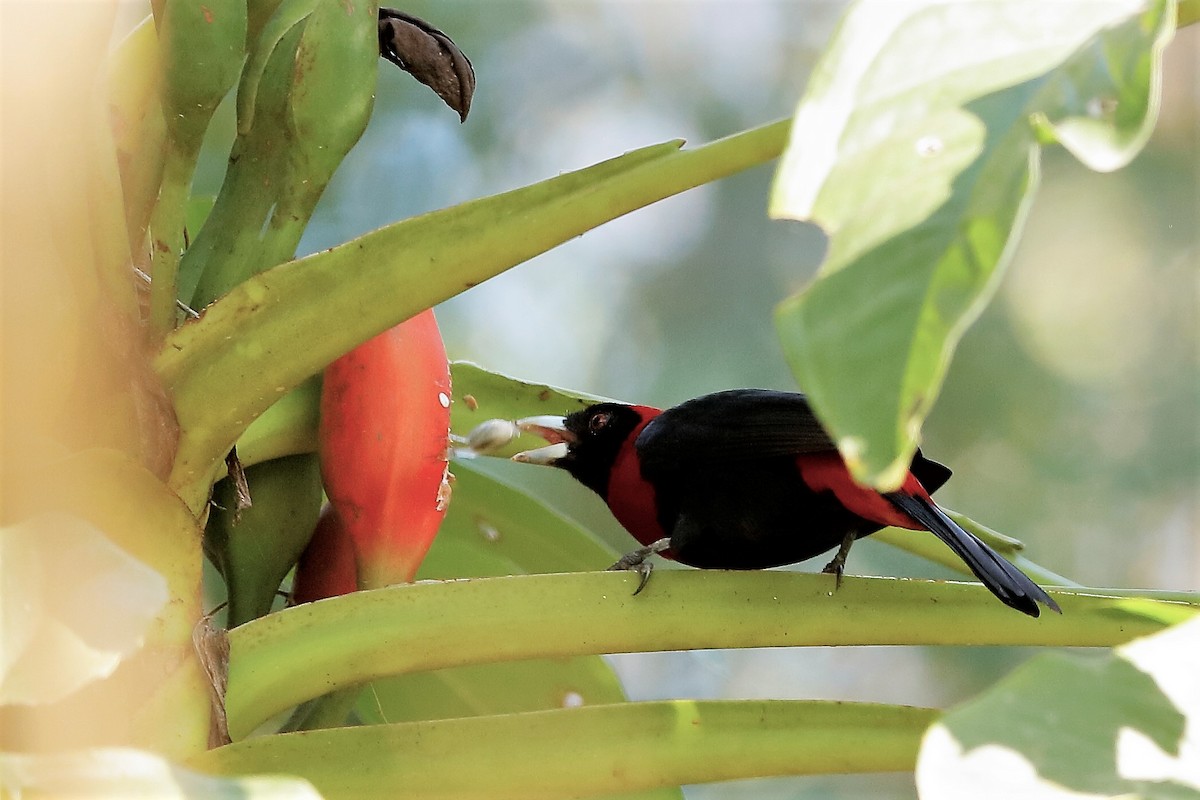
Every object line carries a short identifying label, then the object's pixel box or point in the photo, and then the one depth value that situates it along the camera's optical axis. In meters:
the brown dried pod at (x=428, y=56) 5.85
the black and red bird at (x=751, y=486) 6.00
